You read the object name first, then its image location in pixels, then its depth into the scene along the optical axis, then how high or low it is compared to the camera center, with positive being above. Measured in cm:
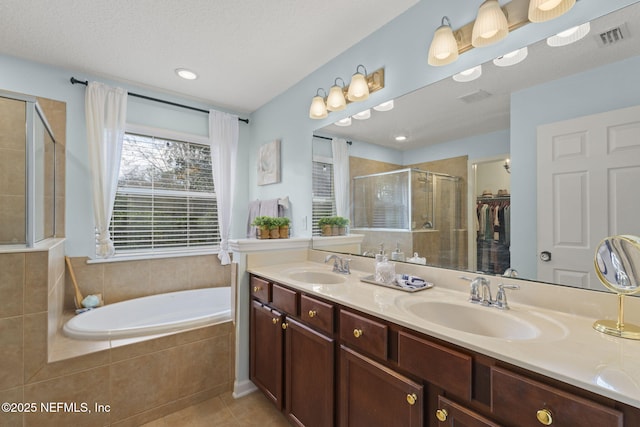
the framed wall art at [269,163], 285 +55
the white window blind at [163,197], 270 +18
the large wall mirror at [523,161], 101 +25
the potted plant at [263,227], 228 -10
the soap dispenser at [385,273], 158 -32
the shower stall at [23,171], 173 +30
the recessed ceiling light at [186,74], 240 +123
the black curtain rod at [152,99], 239 +114
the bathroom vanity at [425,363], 69 -47
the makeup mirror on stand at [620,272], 86 -18
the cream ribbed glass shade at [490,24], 123 +84
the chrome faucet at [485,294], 114 -34
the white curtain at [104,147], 245 +61
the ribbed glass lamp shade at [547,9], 110 +82
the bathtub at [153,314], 189 -83
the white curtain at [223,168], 308 +53
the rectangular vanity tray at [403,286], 141 -37
